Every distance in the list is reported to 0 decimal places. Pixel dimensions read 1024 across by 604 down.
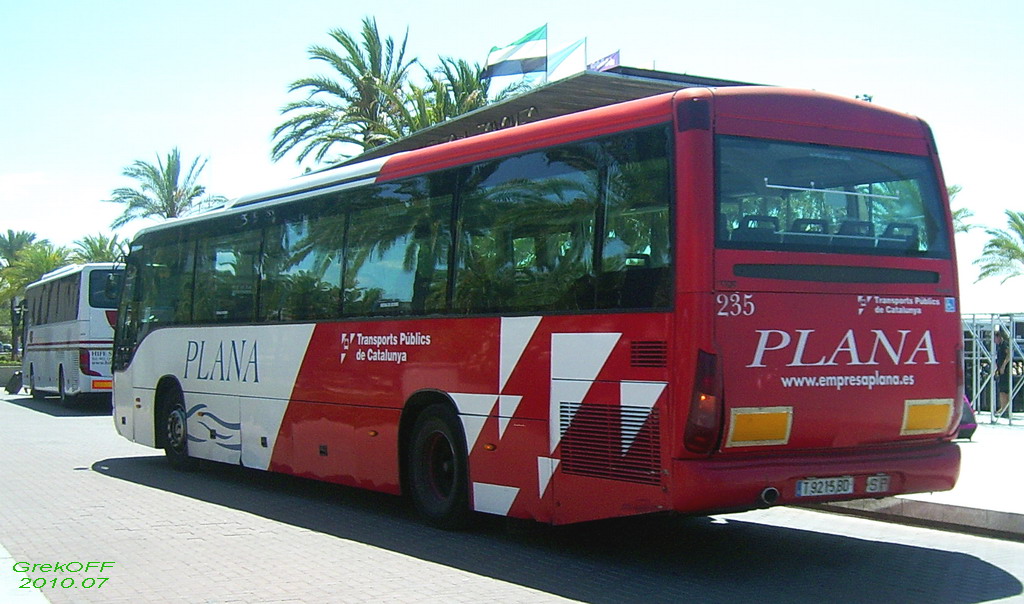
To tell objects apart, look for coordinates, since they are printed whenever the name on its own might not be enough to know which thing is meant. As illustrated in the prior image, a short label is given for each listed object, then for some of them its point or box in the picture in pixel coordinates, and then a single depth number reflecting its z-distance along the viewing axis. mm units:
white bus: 26641
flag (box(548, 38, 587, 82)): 25062
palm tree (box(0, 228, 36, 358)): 64188
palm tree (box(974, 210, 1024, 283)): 37281
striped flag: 26172
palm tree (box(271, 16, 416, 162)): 32156
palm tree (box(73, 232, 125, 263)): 53031
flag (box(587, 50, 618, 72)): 31750
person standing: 21000
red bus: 7926
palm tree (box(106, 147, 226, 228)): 45906
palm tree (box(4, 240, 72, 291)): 52750
